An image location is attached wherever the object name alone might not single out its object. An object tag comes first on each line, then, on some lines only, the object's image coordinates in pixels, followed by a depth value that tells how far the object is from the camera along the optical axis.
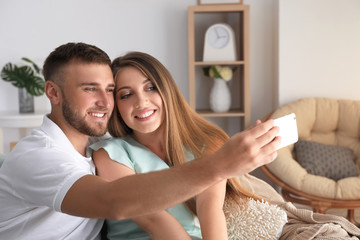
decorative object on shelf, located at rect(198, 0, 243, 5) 3.91
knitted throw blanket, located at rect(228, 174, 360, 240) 1.35
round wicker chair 2.97
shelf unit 3.66
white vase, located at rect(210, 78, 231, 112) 3.80
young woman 1.39
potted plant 3.69
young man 0.85
